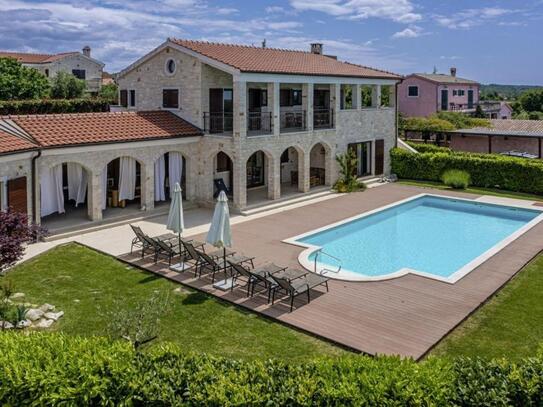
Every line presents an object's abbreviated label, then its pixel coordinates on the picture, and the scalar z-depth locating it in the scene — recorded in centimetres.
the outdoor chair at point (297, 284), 1429
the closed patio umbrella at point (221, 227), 1510
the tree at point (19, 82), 5328
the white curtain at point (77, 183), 2464
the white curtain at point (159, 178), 2588
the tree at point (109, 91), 5932
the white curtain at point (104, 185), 2359
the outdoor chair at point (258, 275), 1482
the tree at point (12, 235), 1267
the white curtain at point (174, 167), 2647
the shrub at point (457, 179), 3231
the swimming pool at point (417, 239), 1827
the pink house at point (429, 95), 7431
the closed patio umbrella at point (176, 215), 1689
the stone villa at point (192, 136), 2131
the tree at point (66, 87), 5941
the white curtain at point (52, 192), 2230
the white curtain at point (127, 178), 2511
